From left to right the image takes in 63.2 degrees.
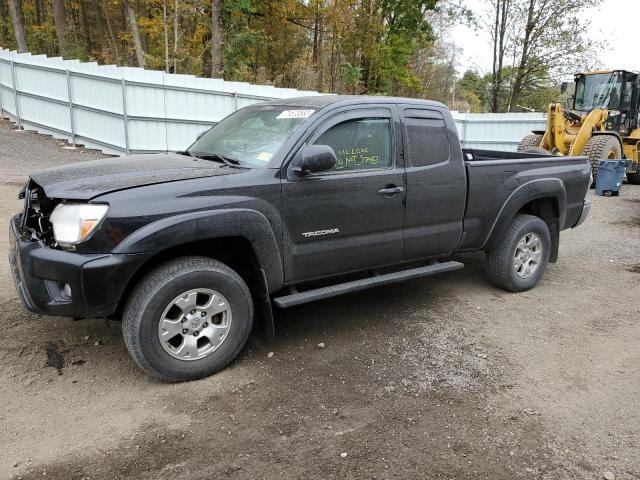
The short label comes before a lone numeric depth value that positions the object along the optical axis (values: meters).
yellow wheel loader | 13.17
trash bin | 12.19
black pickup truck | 3.21
